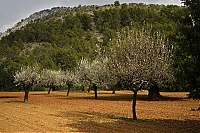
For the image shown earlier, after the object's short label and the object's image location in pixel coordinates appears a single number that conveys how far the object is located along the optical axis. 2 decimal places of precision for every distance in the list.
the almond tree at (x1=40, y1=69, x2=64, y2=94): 75.19
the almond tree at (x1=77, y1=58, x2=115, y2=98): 45.94
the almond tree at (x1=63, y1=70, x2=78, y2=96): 61.91
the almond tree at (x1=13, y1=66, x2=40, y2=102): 42.75
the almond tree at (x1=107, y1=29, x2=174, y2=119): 20.88
